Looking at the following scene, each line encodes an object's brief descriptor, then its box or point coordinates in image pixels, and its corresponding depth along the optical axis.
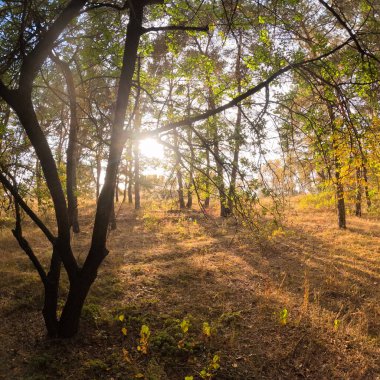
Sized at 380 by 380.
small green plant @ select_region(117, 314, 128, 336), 5.33
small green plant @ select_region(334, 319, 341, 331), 6.08
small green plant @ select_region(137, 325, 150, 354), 5.00
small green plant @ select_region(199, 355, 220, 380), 4.58
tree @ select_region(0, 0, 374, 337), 4.27
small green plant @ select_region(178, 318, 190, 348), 5.32
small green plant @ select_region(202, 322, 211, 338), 5.48
